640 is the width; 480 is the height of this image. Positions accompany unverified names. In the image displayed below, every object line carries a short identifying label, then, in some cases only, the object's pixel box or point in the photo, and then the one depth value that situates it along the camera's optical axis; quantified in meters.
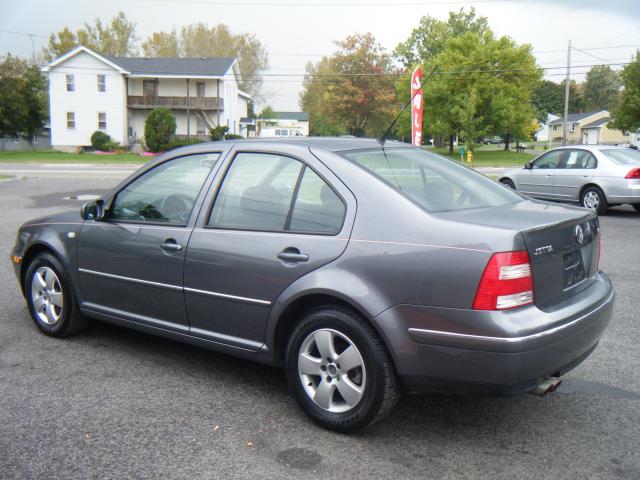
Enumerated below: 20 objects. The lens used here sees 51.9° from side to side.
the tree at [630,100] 57.12
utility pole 44.06
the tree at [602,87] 128.75
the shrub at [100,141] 50.12
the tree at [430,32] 73.19
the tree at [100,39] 86.81
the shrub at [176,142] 44.76
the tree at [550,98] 126.31
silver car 13.52
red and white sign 14.65
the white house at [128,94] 51.91
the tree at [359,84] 66.19
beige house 98.31
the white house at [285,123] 76.46
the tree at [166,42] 90.31
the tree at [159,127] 45.25
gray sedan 3.18
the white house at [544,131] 125.31
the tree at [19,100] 53.20
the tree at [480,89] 51.69
